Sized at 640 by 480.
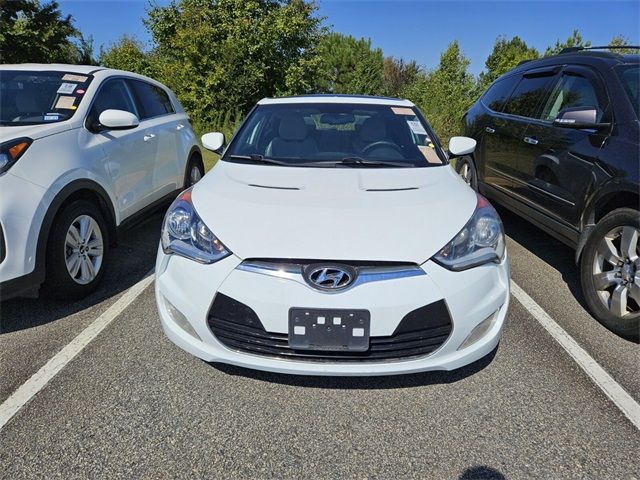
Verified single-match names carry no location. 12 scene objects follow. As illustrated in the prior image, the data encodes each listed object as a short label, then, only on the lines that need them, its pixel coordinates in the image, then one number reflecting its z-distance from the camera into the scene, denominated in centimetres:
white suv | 264
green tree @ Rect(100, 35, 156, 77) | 2289
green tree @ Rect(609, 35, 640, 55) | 2885
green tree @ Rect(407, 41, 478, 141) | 1605
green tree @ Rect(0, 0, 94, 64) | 1995
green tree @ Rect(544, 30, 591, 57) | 3791
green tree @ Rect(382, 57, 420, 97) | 4572
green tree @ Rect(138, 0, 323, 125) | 1894
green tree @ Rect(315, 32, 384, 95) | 3825
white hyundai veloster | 194
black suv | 285
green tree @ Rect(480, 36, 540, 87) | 4271
